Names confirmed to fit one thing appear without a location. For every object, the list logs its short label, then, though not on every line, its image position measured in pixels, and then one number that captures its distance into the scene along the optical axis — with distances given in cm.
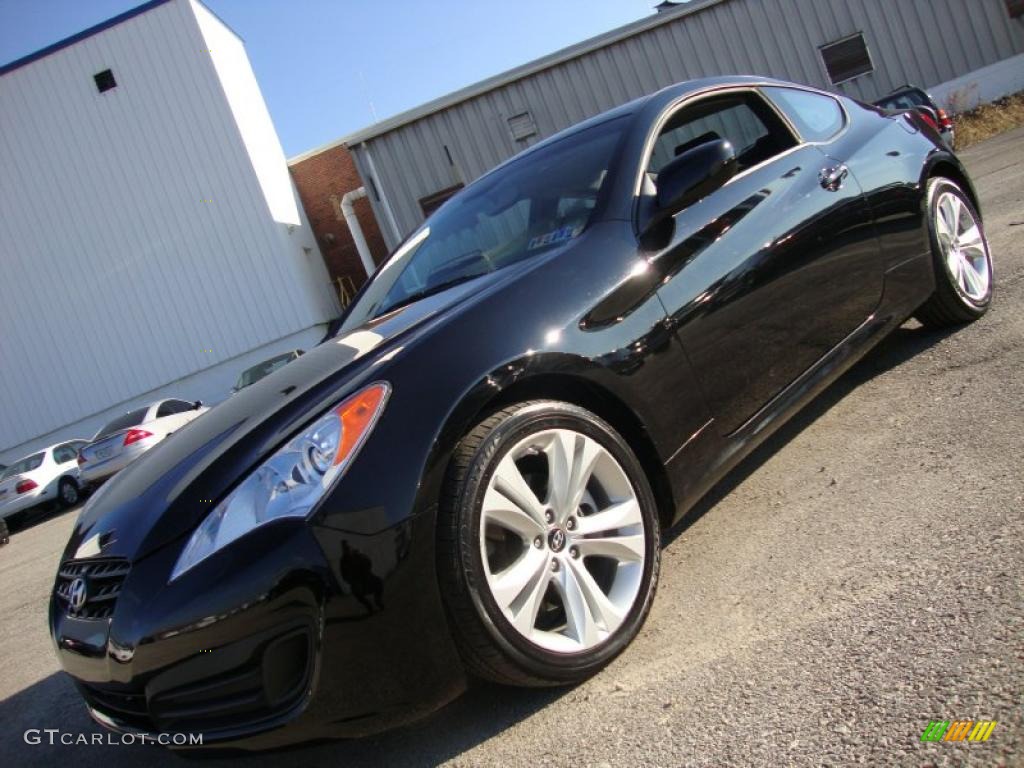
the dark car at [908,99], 1383
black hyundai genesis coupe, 180
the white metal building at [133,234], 1902
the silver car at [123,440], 1209
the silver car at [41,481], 1440
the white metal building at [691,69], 1903
